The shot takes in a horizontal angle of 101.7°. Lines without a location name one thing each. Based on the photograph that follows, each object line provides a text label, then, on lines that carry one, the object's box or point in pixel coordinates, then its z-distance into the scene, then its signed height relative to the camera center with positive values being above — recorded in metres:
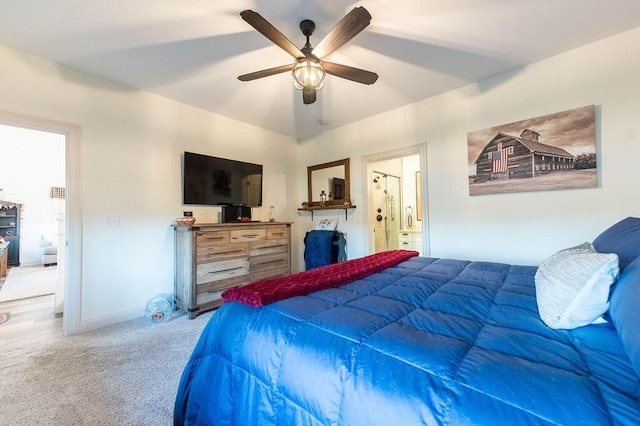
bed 0.61 -0.40
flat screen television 3.26 +0.52
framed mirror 4.05 +0.58
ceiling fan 1.57 +1.18
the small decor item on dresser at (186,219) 3.02 +0.01
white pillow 0.88 -0.28
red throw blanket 1.21 -0.35
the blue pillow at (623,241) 1.06 -0.14
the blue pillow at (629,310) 0.65 -0.28
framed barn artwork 2.29 +0.58
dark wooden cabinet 6.07 -0.16
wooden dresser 2.83 -0.48
